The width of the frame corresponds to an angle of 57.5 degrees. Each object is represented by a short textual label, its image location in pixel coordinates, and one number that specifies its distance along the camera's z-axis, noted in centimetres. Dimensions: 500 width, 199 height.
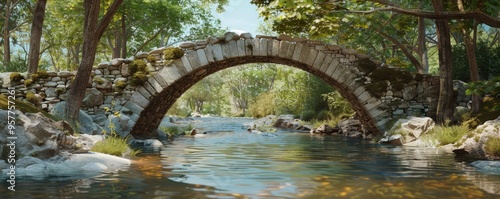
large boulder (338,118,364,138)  1546
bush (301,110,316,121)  2220
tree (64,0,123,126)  1018
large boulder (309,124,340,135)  1702
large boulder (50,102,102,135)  1070
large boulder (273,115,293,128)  2222
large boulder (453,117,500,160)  812
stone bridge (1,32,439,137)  1246
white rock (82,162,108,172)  584
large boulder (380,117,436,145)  1143
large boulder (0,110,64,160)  575
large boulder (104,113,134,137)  1184
